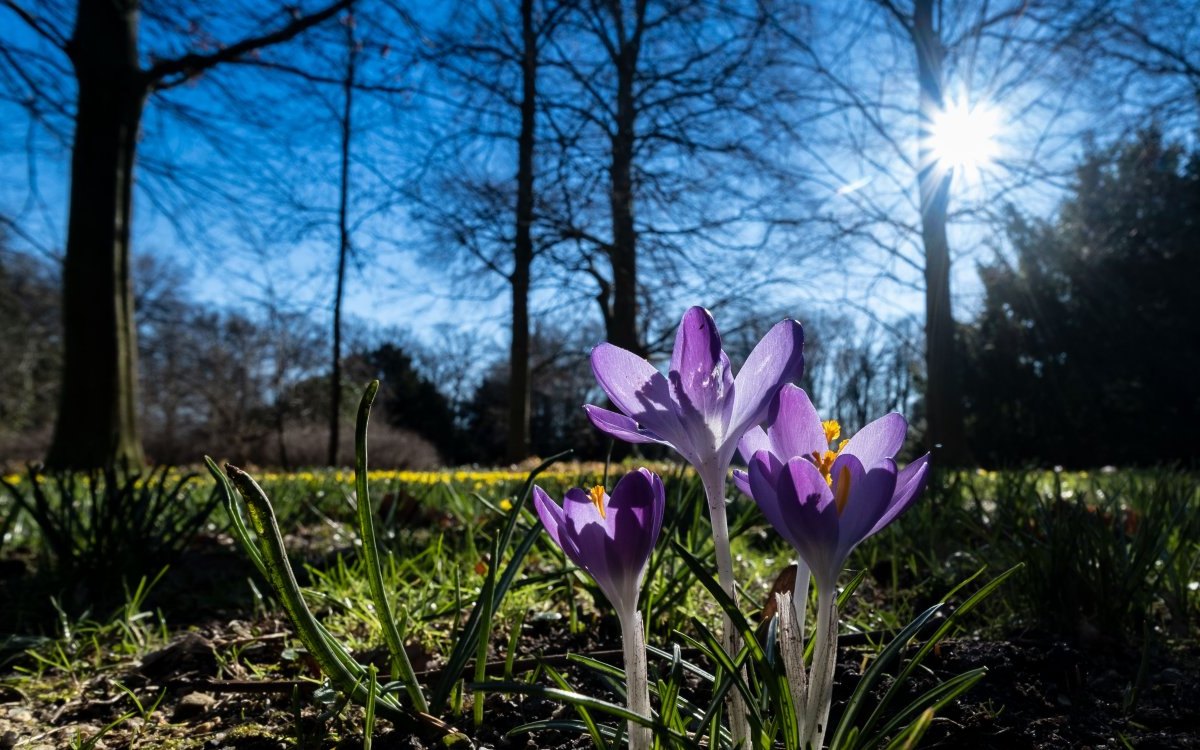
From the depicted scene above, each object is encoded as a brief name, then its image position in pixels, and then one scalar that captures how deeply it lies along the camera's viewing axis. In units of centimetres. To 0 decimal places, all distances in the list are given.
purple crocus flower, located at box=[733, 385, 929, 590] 14
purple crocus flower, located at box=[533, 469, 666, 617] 15
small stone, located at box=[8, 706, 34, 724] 28
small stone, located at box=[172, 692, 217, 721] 27
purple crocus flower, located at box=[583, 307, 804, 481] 15
